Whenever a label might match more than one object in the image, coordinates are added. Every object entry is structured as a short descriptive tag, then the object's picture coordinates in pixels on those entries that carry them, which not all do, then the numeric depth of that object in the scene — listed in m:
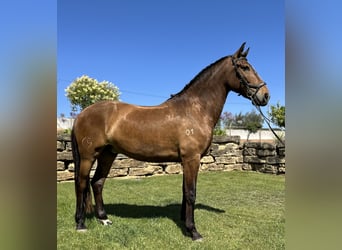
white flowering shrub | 22.58
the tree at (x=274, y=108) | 15.64
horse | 3.55
